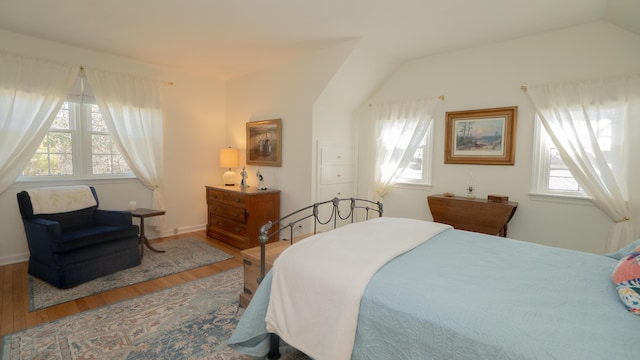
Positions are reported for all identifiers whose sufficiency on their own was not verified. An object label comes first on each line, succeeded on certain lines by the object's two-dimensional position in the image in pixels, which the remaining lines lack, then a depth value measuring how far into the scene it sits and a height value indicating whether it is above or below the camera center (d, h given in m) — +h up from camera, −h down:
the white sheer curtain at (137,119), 4.11 +0.67
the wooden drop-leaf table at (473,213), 3.34 -0.48
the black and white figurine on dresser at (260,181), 4.86 -0.22
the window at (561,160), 2.96 +0.19
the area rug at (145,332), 2.01 -1.25
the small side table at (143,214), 3.73 -0.61
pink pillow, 1.21 -0.46
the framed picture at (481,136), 3.54 +0.44
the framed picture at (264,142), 4.57 +0.40
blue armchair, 2.93 -0.81
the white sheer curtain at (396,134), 4.15 +0.53
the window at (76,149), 3.80 +0.21
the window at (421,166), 4.20 +0.06
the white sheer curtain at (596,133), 2.91 +0.41
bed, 1.09 -0.56
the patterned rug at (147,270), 2.79 -1.19
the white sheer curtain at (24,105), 3.45 +0.70
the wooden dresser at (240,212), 4.20 -0.66
